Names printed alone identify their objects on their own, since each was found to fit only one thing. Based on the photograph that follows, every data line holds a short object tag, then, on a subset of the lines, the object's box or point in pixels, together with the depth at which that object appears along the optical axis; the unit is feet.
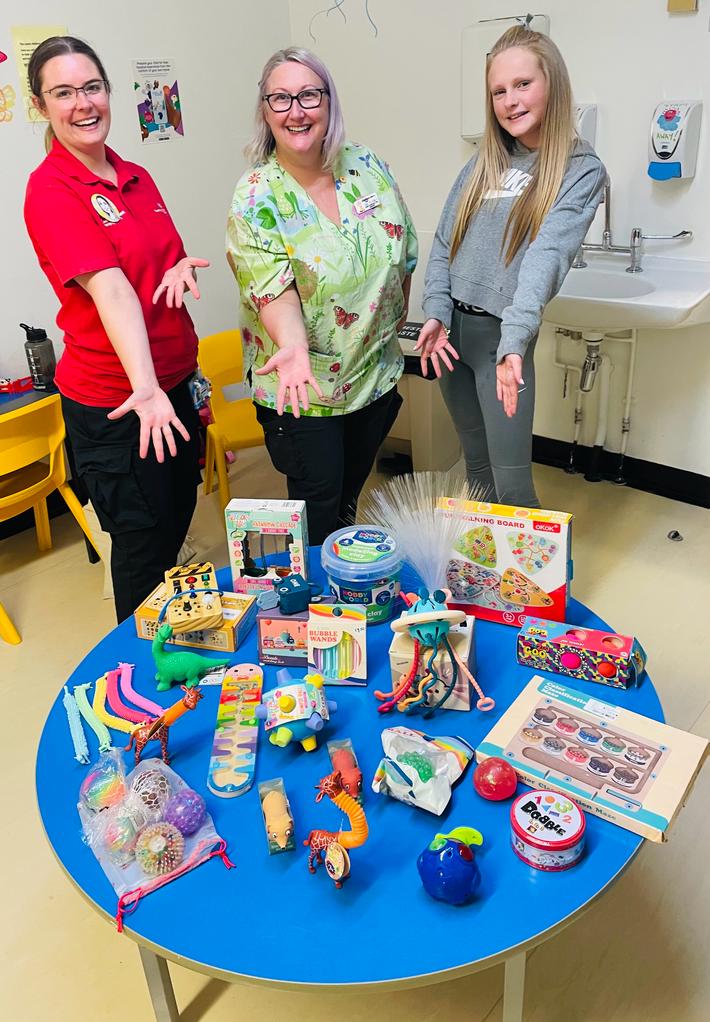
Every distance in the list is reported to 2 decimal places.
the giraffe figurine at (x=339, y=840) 3.22
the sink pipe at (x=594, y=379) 8.95
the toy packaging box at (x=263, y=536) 4.77
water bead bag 3.35
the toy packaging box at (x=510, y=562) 4.45
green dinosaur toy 4.38
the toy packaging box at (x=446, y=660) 4.04
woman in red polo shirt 5.00
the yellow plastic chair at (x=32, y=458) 7.14
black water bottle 8.27
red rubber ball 3.54
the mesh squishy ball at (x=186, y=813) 3.47
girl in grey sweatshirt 5.65
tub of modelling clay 4.56
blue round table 3.02
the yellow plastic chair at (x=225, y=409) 9.13
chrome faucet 8.27
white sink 7.41
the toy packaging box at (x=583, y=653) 4.13
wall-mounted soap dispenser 7.66
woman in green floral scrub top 5.27
